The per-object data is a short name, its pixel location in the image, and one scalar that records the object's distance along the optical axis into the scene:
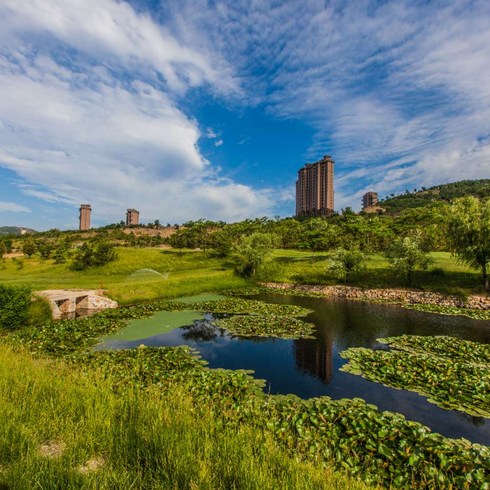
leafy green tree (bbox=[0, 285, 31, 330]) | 22.06
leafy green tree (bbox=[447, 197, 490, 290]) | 33.41
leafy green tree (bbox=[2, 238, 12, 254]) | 80.59
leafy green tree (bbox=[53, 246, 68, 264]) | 63.31
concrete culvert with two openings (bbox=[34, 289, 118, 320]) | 26.98
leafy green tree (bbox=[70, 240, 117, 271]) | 58.72
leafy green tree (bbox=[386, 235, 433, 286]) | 38.59
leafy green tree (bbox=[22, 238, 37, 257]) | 70.68
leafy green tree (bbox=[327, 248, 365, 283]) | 44.83
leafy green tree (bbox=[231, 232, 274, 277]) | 53.47
